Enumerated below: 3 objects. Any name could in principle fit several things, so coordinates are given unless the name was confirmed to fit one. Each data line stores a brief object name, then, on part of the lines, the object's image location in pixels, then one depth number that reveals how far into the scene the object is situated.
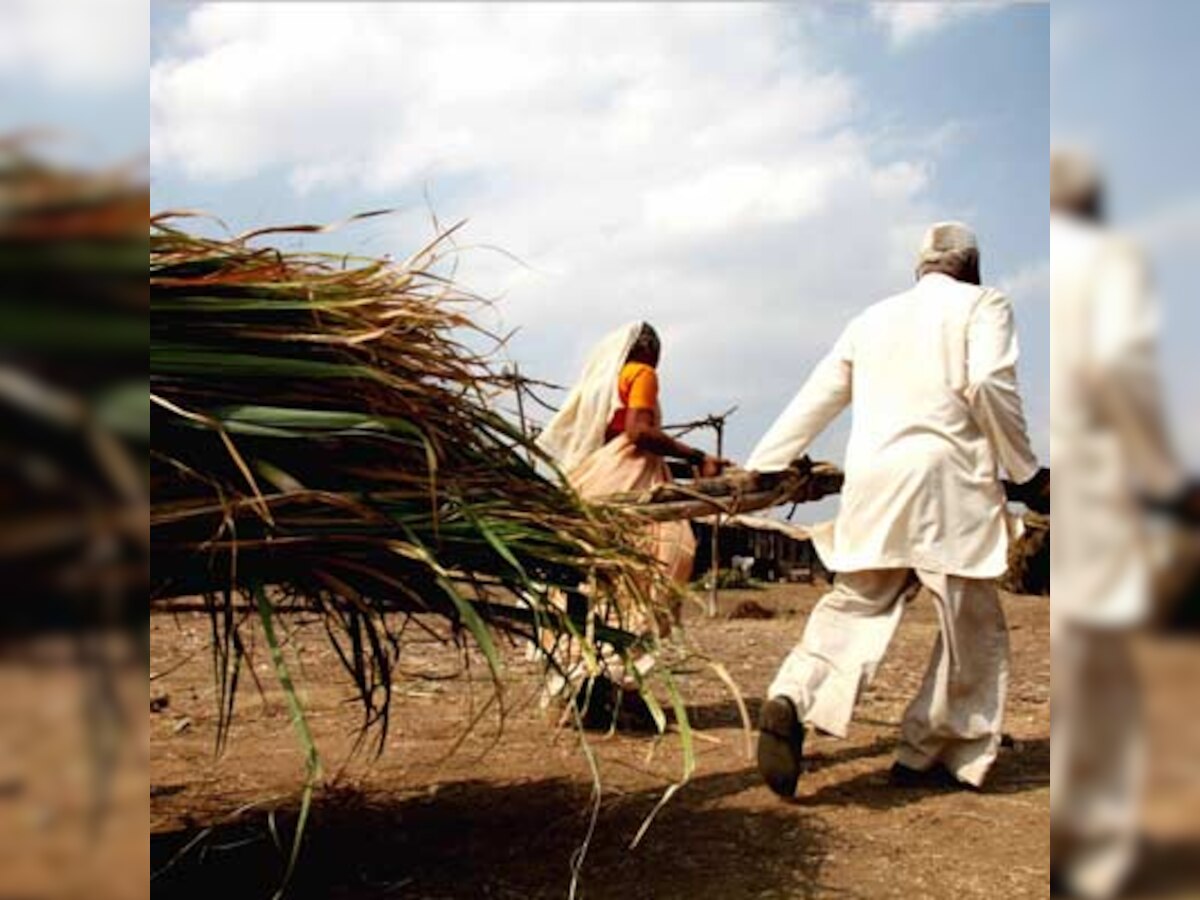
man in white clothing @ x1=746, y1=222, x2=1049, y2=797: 4.19
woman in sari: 5.09
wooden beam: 3.97
